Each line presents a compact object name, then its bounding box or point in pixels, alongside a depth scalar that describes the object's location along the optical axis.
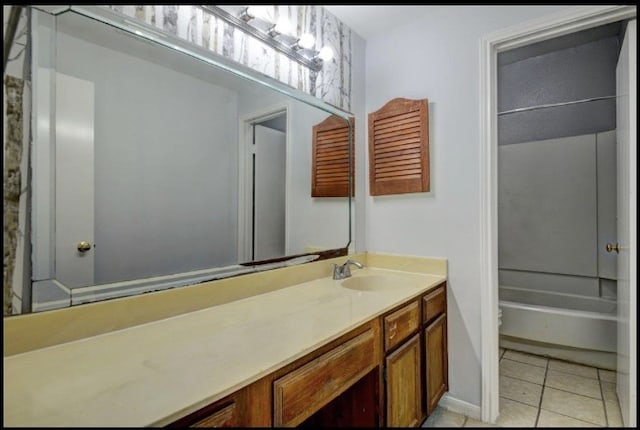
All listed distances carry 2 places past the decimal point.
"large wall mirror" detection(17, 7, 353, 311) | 0.82
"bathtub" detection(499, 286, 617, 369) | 1.90
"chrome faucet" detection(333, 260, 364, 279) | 1.63
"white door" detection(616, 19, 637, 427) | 1.15
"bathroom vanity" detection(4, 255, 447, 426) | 0.56
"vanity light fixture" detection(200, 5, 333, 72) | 1.24
